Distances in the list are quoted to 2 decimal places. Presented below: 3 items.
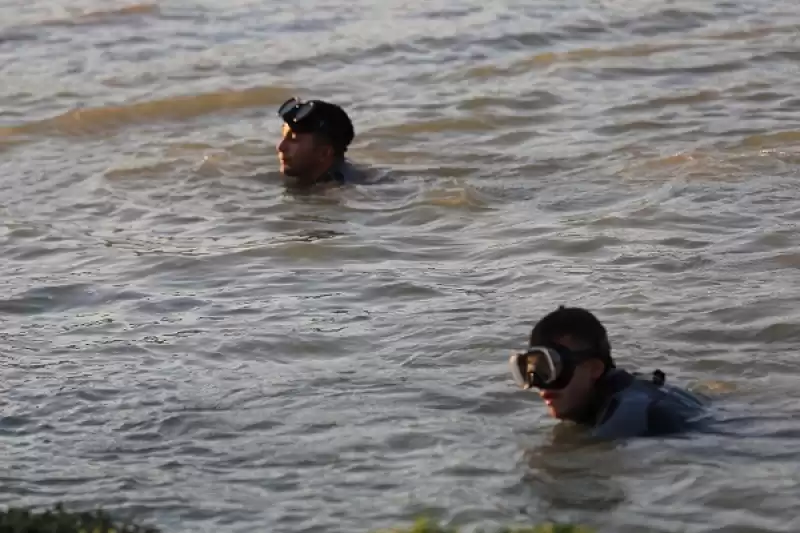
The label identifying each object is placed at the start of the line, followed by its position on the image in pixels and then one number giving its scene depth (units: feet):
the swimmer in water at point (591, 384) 42.63
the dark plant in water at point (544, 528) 26.86
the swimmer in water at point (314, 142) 76.23
